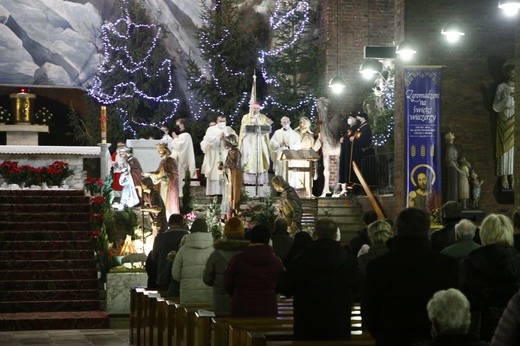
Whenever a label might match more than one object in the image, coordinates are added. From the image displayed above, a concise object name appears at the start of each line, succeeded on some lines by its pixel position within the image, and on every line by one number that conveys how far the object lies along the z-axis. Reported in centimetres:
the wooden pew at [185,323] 989
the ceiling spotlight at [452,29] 1842
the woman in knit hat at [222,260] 1024
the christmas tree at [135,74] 3462
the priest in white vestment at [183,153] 2955
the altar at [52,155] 2506
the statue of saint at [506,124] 2086
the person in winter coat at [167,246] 1262
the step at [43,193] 2275
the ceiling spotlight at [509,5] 1334
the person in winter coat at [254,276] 945
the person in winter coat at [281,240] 1251
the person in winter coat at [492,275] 723
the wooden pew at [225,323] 880
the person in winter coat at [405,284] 684
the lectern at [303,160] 2788
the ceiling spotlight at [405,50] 1967
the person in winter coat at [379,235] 950
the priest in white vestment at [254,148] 2878
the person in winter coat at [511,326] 475
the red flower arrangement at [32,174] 2359
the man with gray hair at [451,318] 561
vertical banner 1975
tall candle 2320
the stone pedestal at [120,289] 1816
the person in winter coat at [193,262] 1138
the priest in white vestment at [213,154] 2900
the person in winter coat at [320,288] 792
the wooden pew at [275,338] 744
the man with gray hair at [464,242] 883
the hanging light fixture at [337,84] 2694
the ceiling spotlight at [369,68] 2347
